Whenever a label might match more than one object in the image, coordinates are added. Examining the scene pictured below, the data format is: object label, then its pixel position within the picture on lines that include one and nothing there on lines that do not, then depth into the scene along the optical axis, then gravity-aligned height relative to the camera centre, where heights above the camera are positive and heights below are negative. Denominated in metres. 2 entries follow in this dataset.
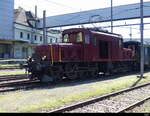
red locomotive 10.40 -0.10
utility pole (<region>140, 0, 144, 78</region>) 13.34 +1.80
